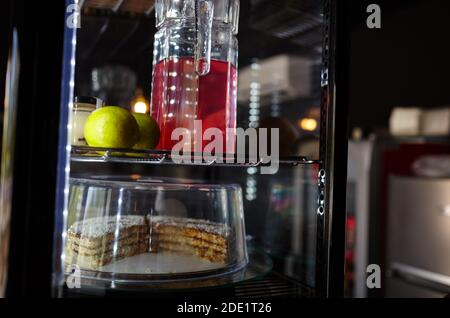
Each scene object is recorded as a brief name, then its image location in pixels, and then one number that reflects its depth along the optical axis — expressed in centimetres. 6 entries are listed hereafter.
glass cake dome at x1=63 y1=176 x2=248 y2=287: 87
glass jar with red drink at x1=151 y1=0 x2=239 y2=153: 92
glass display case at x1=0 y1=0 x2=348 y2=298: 61
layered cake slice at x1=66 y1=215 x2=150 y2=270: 87
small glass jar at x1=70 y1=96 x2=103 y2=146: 91
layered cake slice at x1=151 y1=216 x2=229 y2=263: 91
